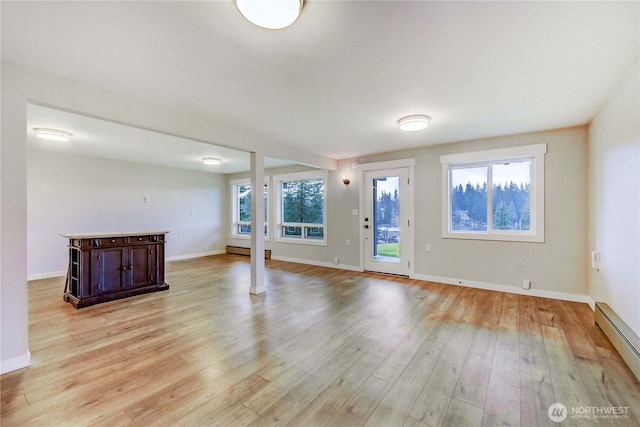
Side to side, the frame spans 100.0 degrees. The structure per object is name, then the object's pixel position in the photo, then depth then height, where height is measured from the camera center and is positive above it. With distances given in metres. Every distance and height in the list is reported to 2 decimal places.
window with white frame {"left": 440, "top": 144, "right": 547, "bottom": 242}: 3.90 +0.30
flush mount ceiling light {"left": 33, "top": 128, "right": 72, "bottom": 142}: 3.68 +1.11
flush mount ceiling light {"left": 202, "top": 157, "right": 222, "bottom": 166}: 5.73 +1.15
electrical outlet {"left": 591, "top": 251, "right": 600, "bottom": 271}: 3.14 -0.56
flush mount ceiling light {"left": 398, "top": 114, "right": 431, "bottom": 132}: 3.17 +1.09
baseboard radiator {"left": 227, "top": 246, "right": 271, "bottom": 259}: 7.57 -1.09
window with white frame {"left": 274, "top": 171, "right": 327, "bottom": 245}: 6.29 +0.13
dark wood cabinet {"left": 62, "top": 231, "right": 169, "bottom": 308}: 3.53 -0.76
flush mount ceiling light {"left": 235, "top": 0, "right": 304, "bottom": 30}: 1.40 +1.09
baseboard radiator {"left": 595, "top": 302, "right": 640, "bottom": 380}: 1.98 -1.03
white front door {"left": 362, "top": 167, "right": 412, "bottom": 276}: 5.02 -0.16
